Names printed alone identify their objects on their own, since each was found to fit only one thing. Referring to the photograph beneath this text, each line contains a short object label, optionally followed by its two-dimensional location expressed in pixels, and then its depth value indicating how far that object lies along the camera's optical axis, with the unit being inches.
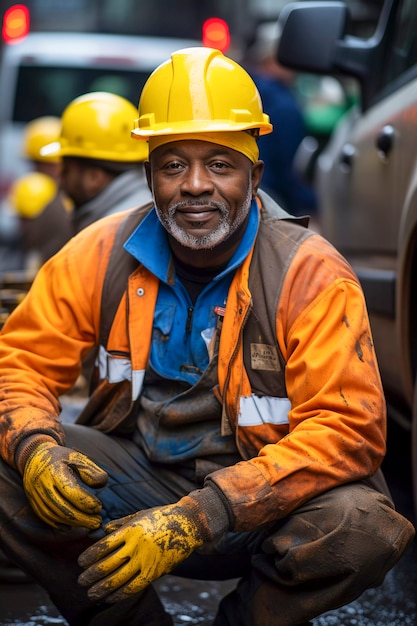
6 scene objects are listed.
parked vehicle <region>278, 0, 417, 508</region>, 211.9
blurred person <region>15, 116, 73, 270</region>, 427.5
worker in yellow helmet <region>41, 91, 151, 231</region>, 297.4
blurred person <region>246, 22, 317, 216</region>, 464.5
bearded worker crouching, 154.2
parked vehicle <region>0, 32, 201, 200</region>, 724.5
